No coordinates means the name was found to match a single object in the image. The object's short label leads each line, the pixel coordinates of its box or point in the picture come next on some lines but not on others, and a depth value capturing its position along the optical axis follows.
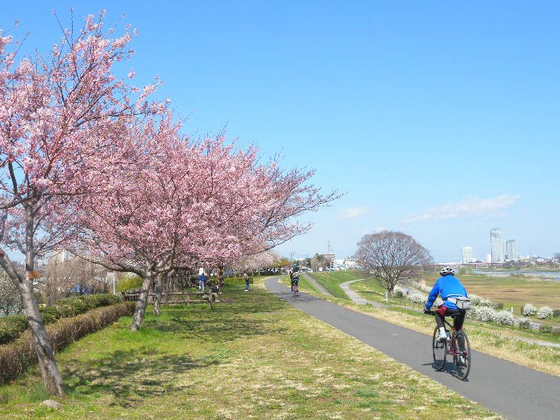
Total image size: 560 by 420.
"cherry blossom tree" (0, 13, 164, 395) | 9.20
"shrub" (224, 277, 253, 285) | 61.01
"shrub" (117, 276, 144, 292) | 46.04
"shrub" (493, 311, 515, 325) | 38.62
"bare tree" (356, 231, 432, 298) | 74.69
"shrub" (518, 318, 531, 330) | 37.03
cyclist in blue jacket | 10.47
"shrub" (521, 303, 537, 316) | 51.34
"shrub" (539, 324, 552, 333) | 34.99
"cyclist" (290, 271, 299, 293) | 37.09
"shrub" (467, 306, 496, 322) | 40.25
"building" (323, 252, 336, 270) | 185.27
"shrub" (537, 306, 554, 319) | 48.72
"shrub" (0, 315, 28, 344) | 12.71
